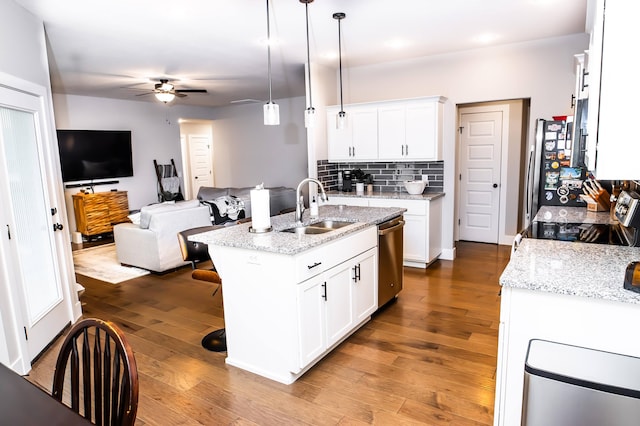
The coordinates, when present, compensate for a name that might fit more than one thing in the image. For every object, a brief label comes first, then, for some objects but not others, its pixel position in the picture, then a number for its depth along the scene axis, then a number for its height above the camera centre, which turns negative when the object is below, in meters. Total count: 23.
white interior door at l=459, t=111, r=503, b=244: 5.86 -0.39
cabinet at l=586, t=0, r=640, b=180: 1.25 +0.15
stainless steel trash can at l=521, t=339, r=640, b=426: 1.30 -0.79
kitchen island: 2.42 -0.87
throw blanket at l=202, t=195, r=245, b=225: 5.38 -0.70
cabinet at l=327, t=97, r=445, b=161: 4.86 +0.24
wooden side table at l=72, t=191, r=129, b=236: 6.91 -0.89
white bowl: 4.98 -0.44
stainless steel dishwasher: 3.45 -0.93
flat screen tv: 7.02 +0.10
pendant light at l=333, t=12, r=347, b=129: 3.43 +1.12
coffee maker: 5.52 -0.39
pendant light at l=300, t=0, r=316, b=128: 3.26 +0.30
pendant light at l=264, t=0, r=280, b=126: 2.78 +0.28
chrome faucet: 2.97 -0.38
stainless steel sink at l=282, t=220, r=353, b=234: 3.06 -0.57
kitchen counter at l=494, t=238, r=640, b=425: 1.56 -0.65
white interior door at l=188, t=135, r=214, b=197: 9.85 -0.12
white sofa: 4.82 -0.90
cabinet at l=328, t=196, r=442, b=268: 4.77 -0.90
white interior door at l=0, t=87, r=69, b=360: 2.73 -0.45
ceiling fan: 5.72 +0.93
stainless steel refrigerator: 3.82 -0.24
